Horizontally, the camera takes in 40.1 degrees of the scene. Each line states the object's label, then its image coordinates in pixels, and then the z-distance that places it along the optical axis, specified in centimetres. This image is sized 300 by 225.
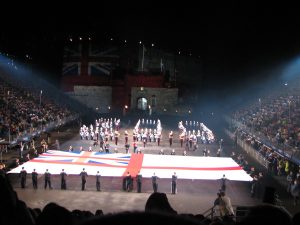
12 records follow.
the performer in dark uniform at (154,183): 2133
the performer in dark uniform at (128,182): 2200
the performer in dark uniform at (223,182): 2182
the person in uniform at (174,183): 2147
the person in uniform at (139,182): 2166
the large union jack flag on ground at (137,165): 2422
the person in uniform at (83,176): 2156
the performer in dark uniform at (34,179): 2158
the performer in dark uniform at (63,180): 2175
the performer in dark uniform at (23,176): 2130
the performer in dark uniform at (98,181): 2169
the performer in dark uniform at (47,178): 2167
